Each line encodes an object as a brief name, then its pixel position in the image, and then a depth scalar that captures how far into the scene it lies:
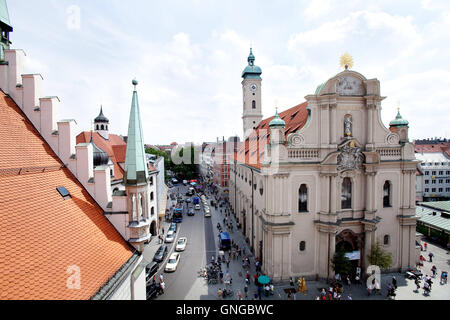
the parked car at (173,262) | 22.91
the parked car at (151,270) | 21.26
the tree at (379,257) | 20.05
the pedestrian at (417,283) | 19.44
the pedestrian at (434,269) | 21.50
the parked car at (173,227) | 34.10
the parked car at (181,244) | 27.63
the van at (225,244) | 27.75
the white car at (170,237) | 30.47
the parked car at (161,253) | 25.11
